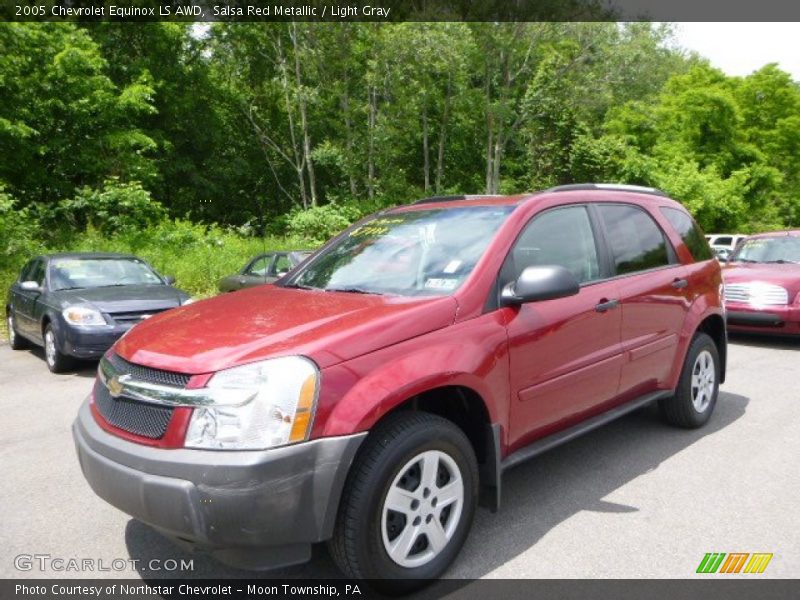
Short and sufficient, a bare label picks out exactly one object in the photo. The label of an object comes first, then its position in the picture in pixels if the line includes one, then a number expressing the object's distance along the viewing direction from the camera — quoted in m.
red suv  2.51
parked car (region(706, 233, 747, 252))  24.33
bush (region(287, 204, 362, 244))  26.09
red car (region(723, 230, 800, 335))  8.66
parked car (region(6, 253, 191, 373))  7.43
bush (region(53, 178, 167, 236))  19.09
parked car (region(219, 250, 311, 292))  12.17
